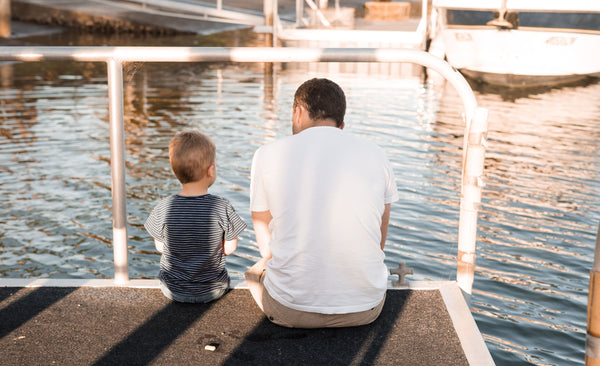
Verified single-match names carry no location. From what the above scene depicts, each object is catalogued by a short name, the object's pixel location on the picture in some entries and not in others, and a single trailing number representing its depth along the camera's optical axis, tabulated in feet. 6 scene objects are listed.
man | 9.78
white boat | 57.00
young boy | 11.25
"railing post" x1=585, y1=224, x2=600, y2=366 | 6.07
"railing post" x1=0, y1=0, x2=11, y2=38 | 74.95
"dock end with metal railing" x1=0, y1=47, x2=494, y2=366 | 9.82
